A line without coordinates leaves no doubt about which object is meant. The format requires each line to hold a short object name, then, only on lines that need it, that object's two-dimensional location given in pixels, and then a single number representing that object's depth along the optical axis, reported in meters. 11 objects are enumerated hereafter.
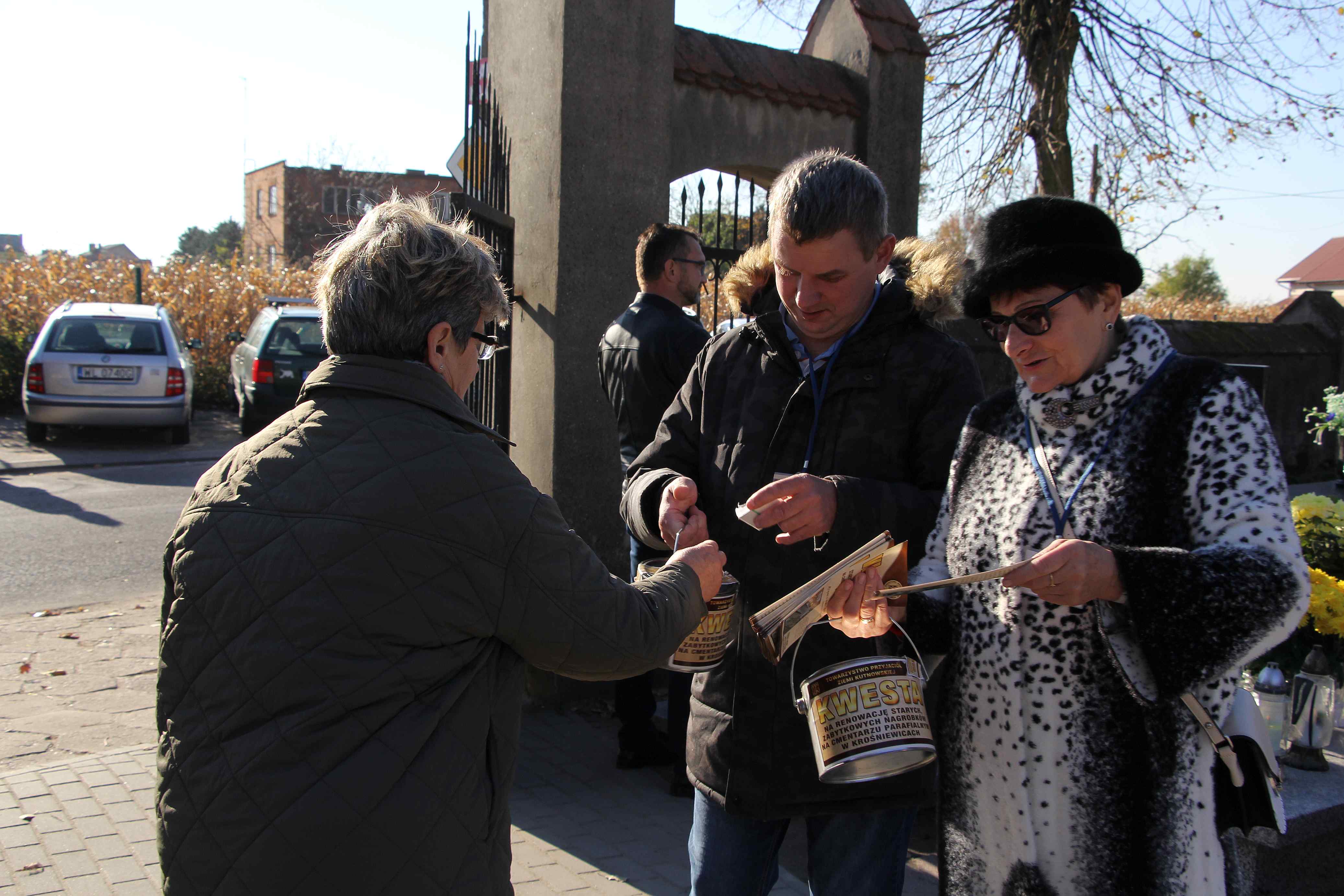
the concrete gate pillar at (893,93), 5.93
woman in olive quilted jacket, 1.56
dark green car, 13.69
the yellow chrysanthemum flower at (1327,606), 3.58
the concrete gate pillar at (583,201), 4.88
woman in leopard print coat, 1.70
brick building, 39.97
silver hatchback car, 12.64
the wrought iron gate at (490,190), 5.38
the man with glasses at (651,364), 4.24
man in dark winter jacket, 2.13
